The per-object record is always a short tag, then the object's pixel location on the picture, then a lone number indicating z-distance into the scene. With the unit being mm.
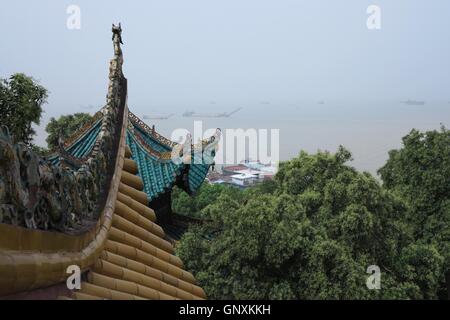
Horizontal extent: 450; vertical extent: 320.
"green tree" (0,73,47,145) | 12308
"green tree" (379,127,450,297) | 13883
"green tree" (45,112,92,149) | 20344
